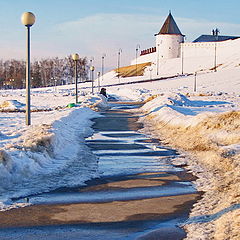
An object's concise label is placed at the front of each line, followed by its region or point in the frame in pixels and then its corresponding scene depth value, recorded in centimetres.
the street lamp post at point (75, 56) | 2989
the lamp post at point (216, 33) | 14588
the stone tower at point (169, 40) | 13800
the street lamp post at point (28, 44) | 1455
